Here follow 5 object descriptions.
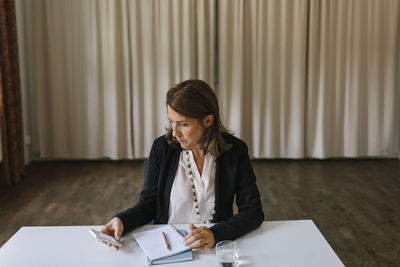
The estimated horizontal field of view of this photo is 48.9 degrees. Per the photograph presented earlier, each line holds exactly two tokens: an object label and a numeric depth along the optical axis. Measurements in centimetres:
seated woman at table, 180
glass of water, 136
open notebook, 142
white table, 141
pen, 148
